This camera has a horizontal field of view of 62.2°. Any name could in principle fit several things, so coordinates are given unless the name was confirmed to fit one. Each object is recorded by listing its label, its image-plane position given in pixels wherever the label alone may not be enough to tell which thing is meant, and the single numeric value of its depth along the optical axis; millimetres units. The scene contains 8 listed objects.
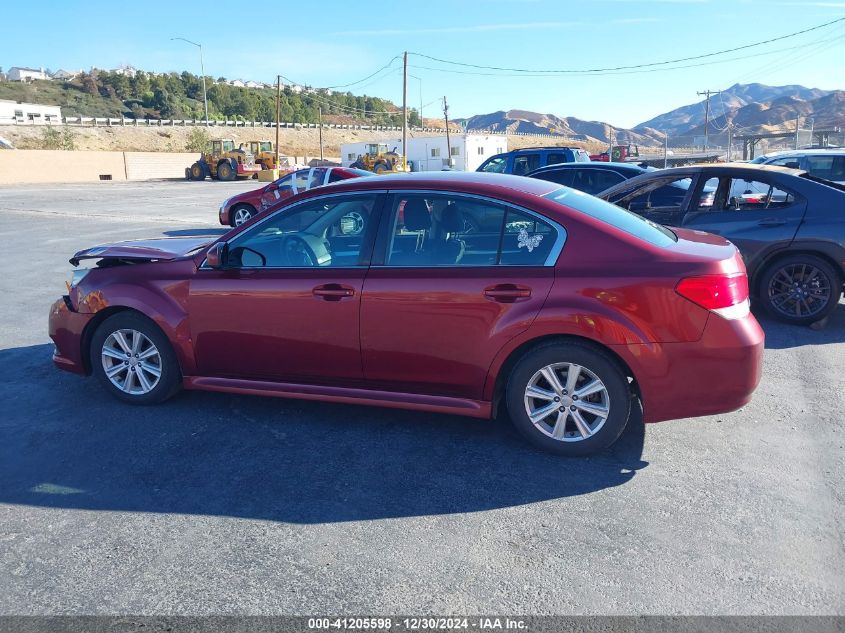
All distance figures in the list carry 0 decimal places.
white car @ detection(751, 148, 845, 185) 13734
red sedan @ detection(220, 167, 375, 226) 16766
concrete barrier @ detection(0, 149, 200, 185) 49281
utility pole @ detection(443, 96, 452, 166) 61188
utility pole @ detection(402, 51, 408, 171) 46400
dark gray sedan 7000
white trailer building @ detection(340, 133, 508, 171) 62656
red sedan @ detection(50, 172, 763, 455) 3975
